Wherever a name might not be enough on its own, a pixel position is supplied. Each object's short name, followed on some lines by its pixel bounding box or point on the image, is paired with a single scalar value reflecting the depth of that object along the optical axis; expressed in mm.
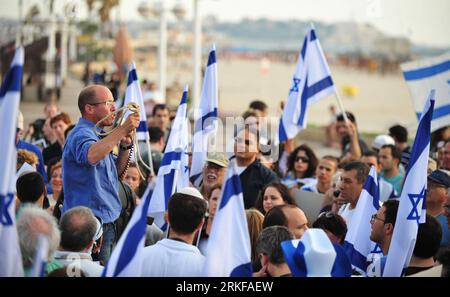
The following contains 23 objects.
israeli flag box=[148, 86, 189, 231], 13536
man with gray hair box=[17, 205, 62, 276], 8985
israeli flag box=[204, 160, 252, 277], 9033
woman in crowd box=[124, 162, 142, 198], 14812
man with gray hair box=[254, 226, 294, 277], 9493
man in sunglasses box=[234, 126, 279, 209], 15622
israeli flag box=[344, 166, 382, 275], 11998
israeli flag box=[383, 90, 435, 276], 10296
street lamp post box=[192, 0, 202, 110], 36914
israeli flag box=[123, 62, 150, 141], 15978
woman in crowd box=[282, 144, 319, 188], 17956
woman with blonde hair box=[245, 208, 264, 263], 12149
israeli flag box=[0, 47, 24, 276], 8230
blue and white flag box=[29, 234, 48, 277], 7489
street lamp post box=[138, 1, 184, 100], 39591
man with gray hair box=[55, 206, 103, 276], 9356
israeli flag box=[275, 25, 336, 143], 18835
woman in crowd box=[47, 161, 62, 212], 14826
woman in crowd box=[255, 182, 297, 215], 13481
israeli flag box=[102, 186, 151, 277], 8504
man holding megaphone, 11236
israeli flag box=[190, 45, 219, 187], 16158
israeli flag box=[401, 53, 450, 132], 16940
